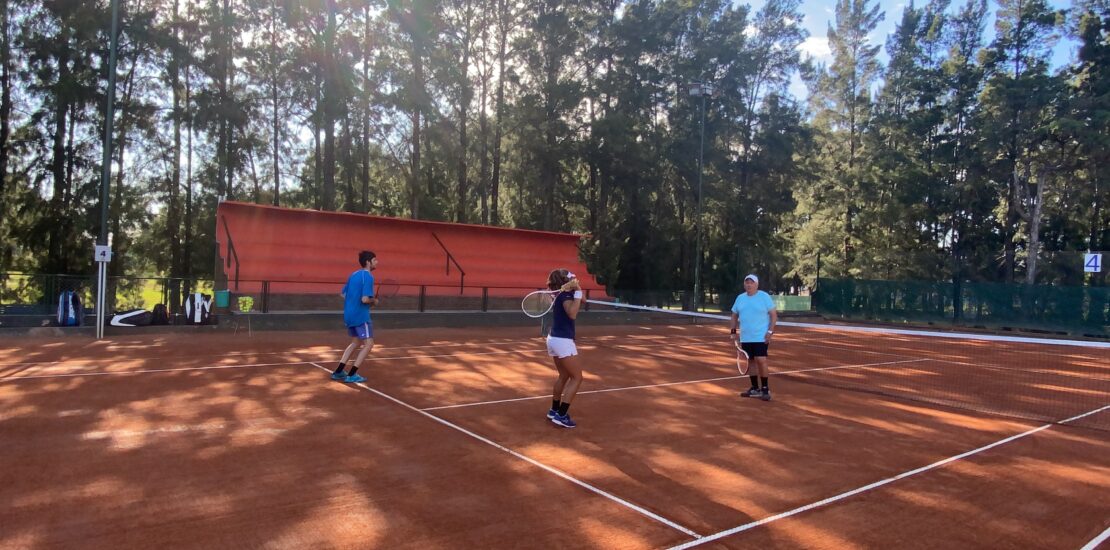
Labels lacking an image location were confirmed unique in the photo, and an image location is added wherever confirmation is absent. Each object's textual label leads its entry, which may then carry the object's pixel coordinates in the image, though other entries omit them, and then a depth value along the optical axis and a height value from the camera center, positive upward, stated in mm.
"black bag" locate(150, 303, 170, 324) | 17188 -1213
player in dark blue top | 7000 -598
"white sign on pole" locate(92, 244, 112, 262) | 15719 +472
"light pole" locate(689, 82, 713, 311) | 26969 +5936
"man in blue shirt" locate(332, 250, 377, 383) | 9211 -385
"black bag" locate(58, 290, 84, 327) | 16531 -1068
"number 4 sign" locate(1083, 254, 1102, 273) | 29438 +1574
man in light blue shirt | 9445 -568
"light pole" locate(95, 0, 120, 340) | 15875 +2754
